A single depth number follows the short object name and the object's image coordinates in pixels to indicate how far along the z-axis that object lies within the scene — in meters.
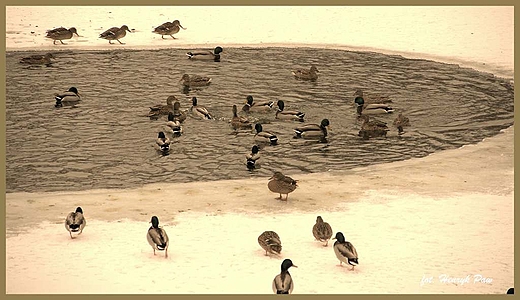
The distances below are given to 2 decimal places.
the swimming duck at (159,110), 20.42
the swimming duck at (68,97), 21.44
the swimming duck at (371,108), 20.62
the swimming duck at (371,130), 19.16
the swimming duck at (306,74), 23.94
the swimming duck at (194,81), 23.16
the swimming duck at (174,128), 19.22
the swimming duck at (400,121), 19.67
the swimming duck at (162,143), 17.98
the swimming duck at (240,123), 19.62
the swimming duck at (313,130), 18.95
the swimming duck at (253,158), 16.98
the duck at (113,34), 28.48
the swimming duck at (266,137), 18.61
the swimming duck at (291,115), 20.30
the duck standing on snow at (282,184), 14.83
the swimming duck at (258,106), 20.80
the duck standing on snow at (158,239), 12.43
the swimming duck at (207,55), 26.30
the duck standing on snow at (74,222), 13.09
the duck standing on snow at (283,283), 10.97
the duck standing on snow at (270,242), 12.51
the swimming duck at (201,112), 20.30
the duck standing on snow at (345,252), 11.95
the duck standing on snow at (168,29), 29.38
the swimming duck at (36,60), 25.41
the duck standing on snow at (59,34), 28.55
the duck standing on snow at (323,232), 12.95
